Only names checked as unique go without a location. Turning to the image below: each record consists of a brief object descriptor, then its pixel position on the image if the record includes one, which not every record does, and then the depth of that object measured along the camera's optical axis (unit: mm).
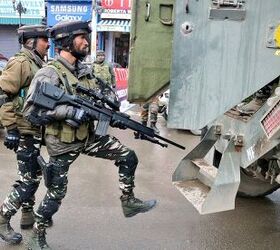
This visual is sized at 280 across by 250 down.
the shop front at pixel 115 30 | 21578
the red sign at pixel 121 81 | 11273
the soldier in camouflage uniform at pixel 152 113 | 10172
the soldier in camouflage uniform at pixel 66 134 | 3520
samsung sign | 22141
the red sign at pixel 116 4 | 21375
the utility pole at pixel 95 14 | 18000
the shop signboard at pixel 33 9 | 23094
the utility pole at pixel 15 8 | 22647
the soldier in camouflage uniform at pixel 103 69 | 9406
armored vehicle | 2990
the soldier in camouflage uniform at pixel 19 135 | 3994
